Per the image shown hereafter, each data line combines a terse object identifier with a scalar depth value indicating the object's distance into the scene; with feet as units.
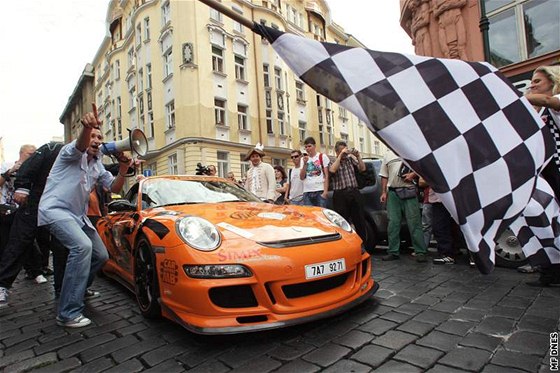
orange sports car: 7.77
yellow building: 67.77
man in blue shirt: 9.83
